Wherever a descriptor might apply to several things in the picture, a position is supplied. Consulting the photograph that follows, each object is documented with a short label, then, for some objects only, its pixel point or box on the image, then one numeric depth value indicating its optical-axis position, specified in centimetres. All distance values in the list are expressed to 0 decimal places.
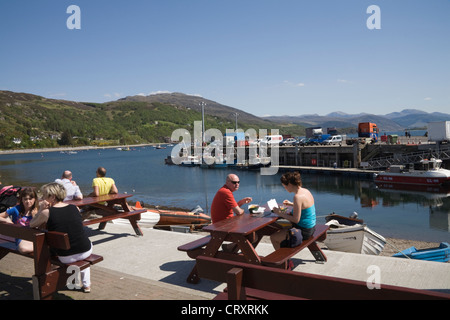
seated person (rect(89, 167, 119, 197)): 894
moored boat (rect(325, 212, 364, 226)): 1274
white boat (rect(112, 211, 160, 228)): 1348
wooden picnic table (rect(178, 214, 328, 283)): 522
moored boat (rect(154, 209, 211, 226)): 1484
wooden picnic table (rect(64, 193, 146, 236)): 823
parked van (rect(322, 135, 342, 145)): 5909
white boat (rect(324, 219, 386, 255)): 985
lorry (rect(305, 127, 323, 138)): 7854
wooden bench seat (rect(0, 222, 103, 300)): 457
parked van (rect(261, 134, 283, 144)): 6387
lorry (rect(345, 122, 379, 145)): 6106
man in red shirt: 625
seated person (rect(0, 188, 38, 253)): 565
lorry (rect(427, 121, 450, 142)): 3938
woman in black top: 474
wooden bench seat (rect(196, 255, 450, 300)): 257
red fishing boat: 3198
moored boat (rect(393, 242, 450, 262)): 981
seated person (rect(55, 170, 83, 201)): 850
